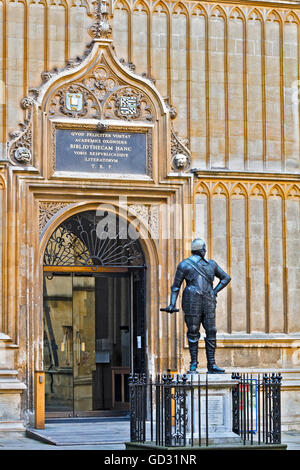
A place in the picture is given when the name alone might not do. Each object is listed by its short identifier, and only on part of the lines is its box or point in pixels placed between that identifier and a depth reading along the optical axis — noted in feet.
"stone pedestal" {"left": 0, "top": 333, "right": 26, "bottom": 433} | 62.13
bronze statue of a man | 51.90
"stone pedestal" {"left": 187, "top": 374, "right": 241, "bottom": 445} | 49.08
